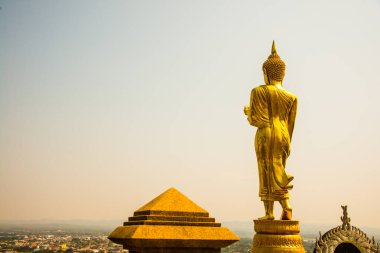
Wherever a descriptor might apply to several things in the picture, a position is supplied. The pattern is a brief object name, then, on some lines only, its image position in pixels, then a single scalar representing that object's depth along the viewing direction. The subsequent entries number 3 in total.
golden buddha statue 10.08
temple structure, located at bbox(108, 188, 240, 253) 6.75
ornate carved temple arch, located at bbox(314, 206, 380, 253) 18.02
